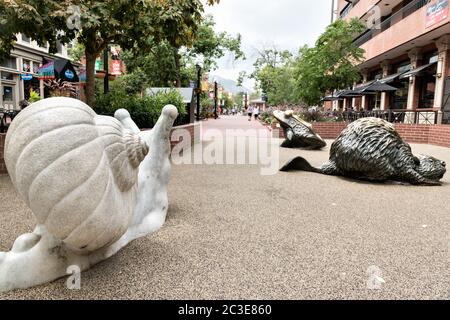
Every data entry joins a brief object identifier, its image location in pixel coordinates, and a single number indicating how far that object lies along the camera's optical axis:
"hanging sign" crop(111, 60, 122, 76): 16.88
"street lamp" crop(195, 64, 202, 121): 17.54
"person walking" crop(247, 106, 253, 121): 31.78
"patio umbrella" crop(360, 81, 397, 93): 16.66
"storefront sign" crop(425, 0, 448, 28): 13.70
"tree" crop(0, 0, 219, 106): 5.00
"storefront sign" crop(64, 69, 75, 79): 11.54
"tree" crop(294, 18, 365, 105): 18.02
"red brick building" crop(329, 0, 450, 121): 15.53
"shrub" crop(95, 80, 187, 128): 7.64
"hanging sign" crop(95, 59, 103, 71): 17.68
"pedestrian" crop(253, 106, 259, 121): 31.15
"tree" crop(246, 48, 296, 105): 32.80
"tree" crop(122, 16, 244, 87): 19.20
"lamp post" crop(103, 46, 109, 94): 9.69
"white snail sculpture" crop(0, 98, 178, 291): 1.79
